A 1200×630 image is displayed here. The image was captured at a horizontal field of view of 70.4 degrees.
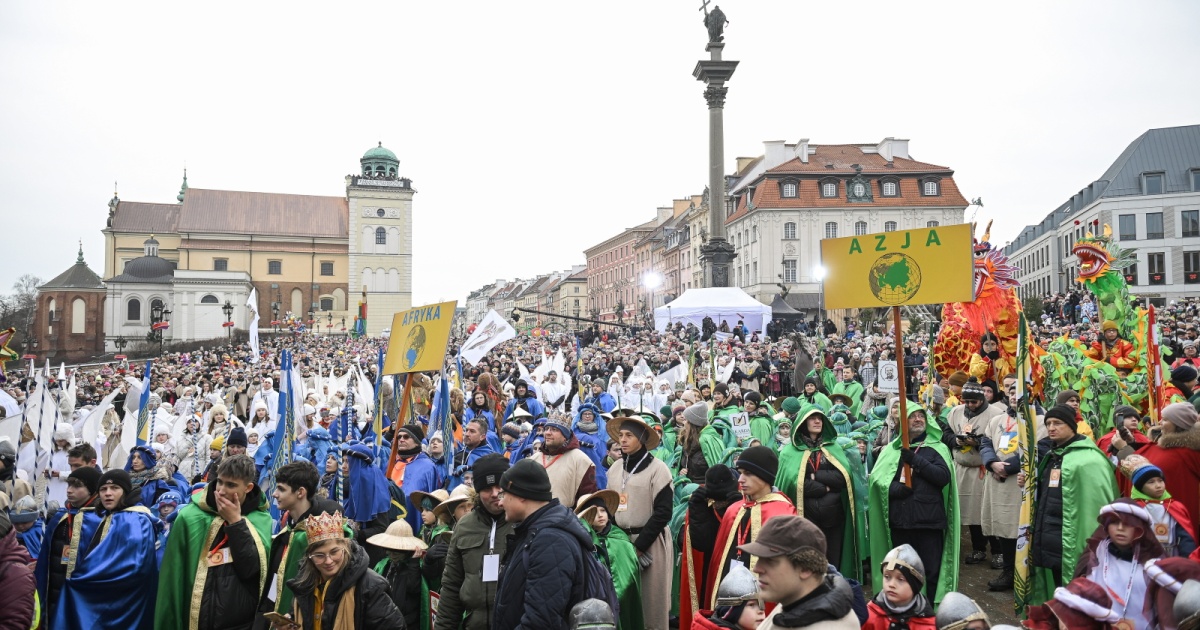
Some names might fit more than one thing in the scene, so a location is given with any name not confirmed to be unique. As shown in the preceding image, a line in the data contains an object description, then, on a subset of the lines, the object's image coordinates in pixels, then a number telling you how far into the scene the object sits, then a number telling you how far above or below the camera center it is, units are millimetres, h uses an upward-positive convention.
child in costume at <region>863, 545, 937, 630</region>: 3699 -1096
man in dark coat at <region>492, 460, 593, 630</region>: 3586 -897
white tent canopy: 29344 +1424
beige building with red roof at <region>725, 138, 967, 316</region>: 60500 +10124
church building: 91375 +11548
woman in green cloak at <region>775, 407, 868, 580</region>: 6160 -1004
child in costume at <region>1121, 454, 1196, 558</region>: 4797 -939
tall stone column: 32281 +7806
